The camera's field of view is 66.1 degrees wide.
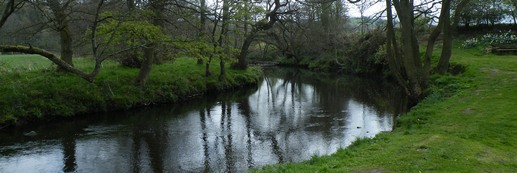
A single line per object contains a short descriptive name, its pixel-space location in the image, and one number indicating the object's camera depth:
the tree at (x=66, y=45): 20.50
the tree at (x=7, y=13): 11.30
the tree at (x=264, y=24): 30.77
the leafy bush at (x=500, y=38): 33.38
